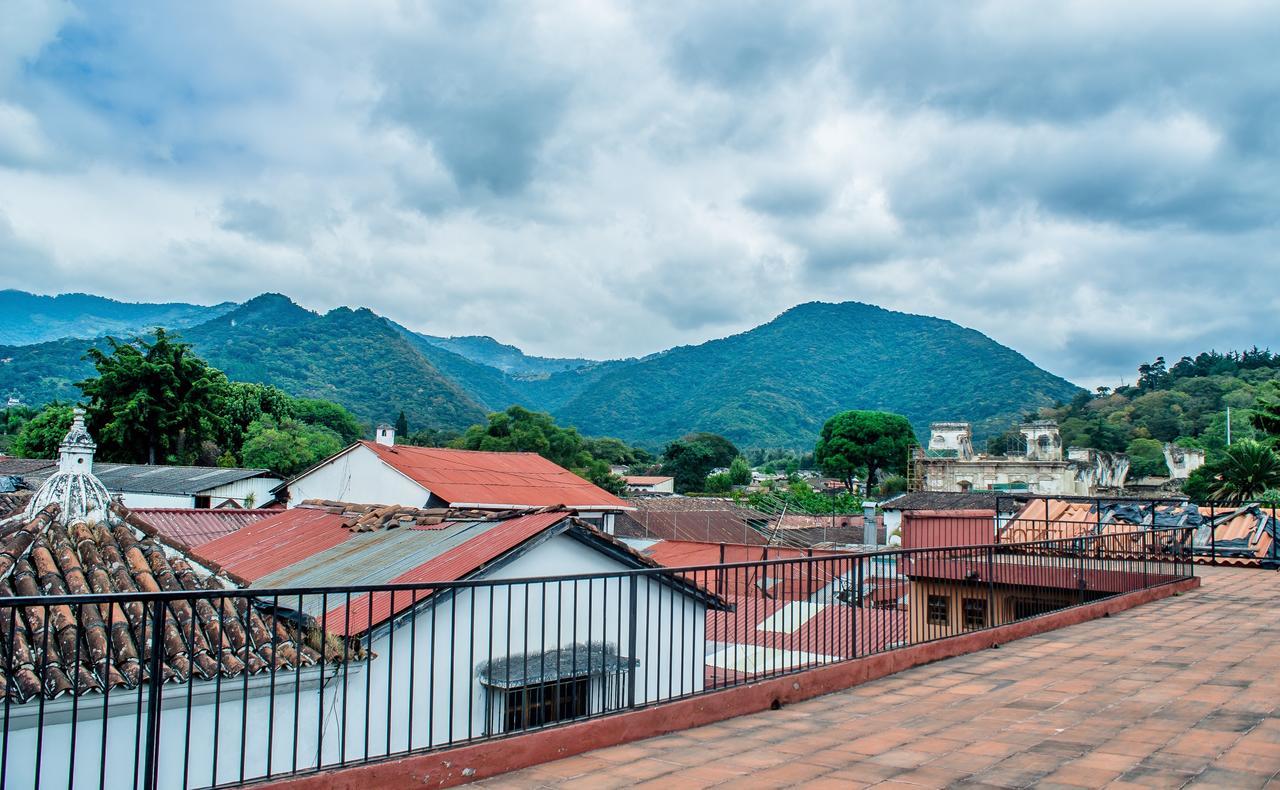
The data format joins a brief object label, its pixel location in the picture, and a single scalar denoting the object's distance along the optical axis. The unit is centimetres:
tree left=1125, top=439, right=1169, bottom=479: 7762
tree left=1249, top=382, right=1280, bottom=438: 3108
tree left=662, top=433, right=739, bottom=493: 9288
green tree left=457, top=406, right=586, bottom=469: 5969
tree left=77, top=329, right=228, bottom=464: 4391
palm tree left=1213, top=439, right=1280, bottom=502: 2964
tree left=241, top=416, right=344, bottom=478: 4972
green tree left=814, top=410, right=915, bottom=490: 8262
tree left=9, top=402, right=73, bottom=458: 4741
